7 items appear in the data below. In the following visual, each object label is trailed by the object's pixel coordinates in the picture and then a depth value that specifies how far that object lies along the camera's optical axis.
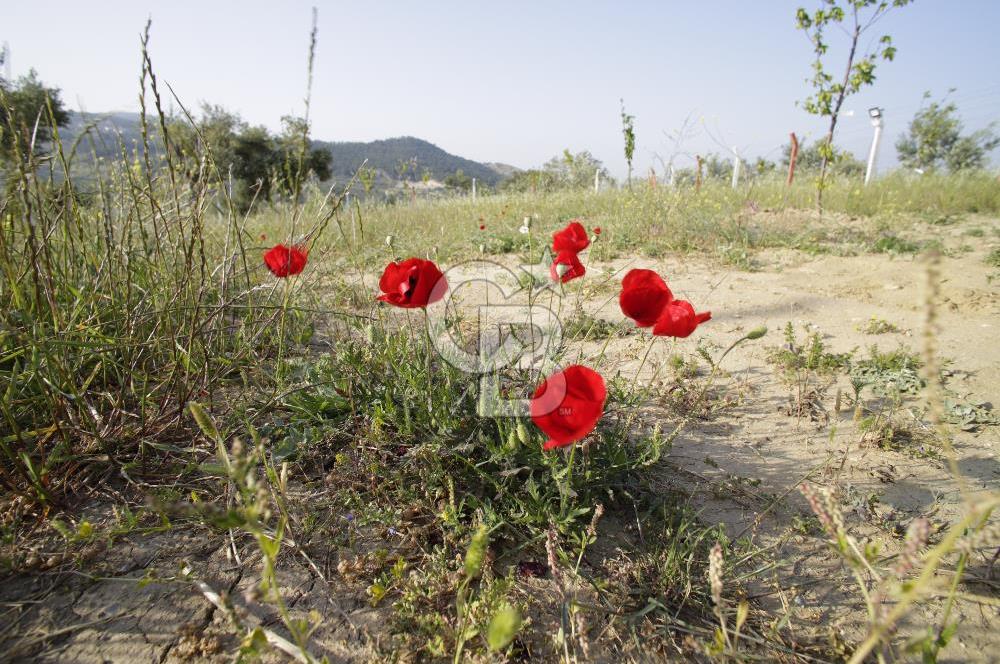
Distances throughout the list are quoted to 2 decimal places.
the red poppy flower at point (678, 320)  1.17
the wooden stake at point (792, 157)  8.74
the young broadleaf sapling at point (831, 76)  5.64
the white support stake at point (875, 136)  11.19
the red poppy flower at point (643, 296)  1.20
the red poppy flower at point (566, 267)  1.46
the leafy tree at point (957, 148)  22.61
